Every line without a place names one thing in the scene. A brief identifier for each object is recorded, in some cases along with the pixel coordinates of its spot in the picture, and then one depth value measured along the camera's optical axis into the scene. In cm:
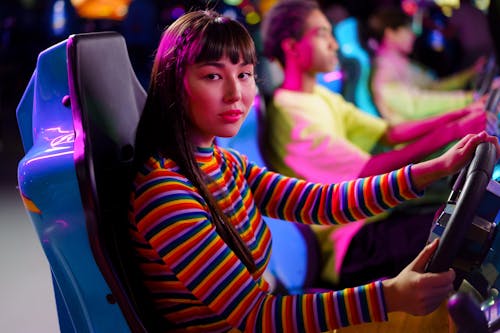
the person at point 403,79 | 342
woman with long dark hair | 101
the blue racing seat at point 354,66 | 311
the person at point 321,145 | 258
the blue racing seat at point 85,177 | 106
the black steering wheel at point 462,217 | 94
